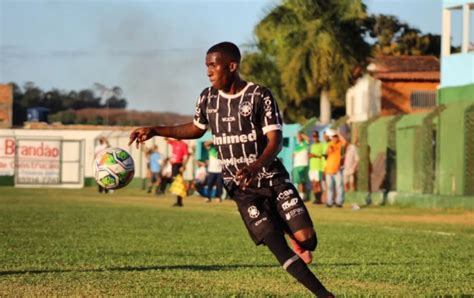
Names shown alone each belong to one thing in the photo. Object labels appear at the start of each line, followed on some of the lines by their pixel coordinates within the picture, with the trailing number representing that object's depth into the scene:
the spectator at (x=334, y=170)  29.34
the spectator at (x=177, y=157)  31.52
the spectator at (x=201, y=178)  37.19
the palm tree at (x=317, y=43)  54.62
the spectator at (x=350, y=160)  31.11
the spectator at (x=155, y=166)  45.28
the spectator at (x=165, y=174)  41.25
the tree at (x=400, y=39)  80.62
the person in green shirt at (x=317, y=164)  31.41
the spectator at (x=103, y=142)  39.84
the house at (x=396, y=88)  70.06
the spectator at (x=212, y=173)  34.22
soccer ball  9.69
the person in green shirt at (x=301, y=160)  32.72
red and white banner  54.72
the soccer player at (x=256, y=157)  8.02
